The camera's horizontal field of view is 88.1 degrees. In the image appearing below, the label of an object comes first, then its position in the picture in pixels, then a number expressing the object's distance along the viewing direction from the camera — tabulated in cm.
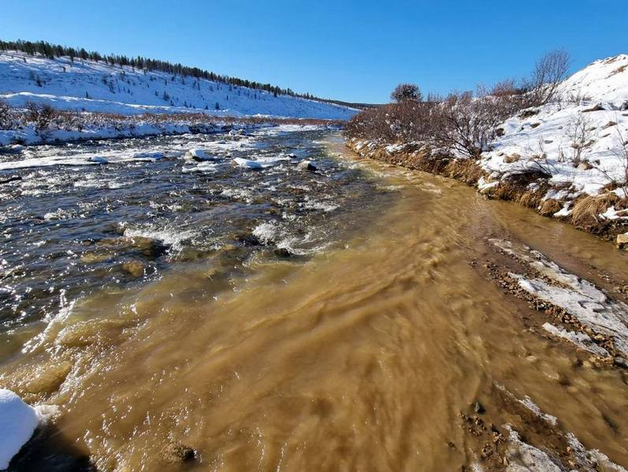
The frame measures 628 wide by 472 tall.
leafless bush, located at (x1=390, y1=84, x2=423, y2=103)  3588
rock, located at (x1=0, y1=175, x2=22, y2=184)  1079
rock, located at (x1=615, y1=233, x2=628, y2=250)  657
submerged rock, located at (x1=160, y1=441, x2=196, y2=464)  245
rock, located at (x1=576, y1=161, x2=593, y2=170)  898
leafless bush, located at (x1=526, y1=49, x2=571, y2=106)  1780
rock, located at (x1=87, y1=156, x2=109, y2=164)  1487
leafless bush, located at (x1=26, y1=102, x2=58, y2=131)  2186
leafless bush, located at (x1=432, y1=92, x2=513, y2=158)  1355
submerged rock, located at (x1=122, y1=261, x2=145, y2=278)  512
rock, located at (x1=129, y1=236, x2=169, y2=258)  588
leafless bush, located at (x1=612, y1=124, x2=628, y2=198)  752
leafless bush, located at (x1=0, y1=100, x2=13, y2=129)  2100
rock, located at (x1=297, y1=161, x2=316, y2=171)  1430
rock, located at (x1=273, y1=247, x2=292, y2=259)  589
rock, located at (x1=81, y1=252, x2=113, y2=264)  551
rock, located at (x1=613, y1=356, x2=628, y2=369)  350
